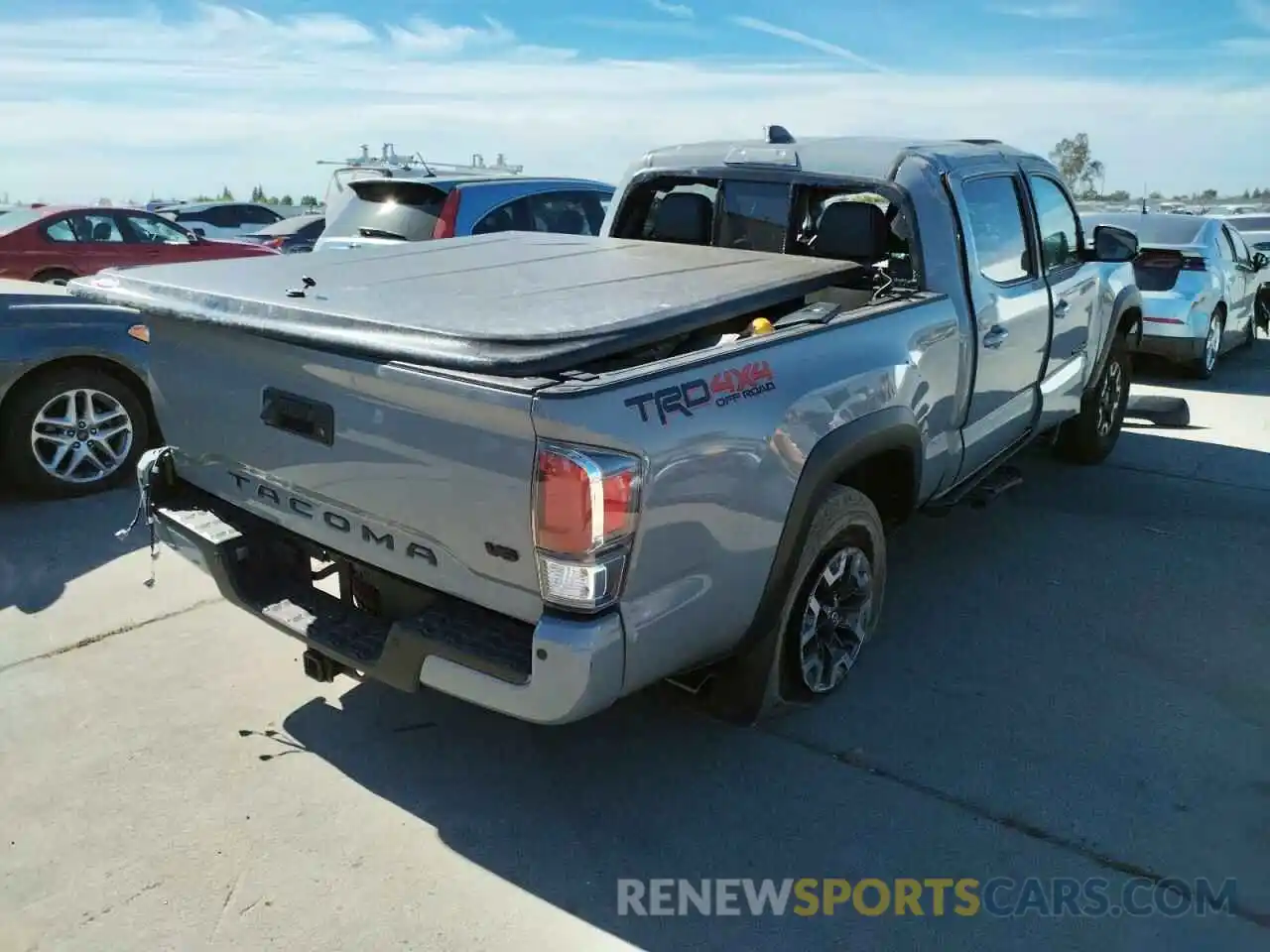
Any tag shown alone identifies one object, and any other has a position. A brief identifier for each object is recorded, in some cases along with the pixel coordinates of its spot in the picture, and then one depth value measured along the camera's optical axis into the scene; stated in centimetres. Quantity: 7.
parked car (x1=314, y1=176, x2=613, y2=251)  813
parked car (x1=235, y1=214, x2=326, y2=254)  1582
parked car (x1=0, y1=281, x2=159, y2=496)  560
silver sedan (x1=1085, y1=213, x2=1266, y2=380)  958
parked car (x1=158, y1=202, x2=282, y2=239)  2069
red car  1205
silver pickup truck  256
